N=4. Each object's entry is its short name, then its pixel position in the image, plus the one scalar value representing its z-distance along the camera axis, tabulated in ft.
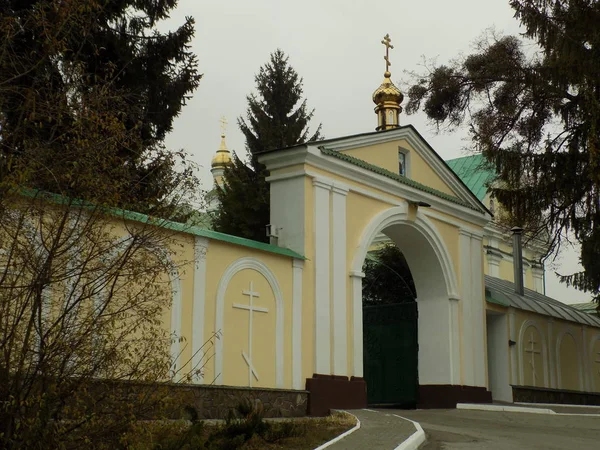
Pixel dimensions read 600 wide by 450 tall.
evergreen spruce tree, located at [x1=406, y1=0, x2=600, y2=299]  55.31
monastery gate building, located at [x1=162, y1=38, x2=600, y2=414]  48.08
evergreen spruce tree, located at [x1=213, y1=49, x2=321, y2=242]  88.43
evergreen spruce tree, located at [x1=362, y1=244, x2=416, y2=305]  78.74
